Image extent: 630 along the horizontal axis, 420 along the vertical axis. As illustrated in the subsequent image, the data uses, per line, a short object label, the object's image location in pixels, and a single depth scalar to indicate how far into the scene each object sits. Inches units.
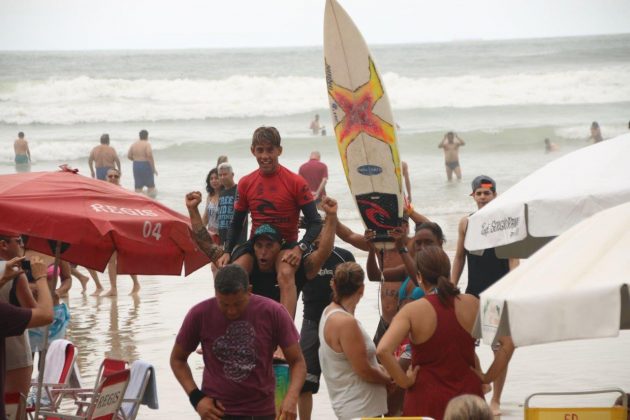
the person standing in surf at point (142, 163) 1881.8
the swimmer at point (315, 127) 2958.8
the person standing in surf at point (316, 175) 1634.0
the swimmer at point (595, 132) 2381.4
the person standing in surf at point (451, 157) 2209.4
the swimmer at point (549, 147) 2807.3
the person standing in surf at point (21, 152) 2369.1
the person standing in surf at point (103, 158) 1716.9
